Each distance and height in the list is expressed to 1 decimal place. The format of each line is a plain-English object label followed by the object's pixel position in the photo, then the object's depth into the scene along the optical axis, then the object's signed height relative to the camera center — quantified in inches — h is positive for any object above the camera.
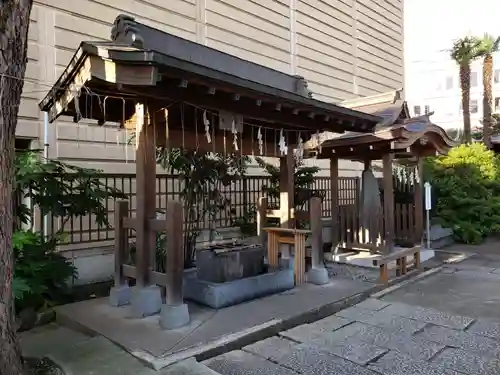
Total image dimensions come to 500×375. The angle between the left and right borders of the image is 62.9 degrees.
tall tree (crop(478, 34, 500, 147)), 860.0 +267.8
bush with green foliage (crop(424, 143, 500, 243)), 525.7 -1.1
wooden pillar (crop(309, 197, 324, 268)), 289.7 -27.9
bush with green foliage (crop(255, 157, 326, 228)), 423.5 +7.0
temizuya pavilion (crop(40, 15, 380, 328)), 182.4 +51.4
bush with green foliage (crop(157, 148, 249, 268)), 304.5 +10.1
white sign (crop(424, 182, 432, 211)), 438.9 -6.5
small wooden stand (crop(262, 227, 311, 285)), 288.8 -37.4
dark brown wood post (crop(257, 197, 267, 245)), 331.0 -16.3
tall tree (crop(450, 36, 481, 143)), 826.8 +268.2
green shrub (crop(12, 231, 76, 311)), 225.8 -43.8
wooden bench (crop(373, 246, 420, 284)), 296.2 -55.6
